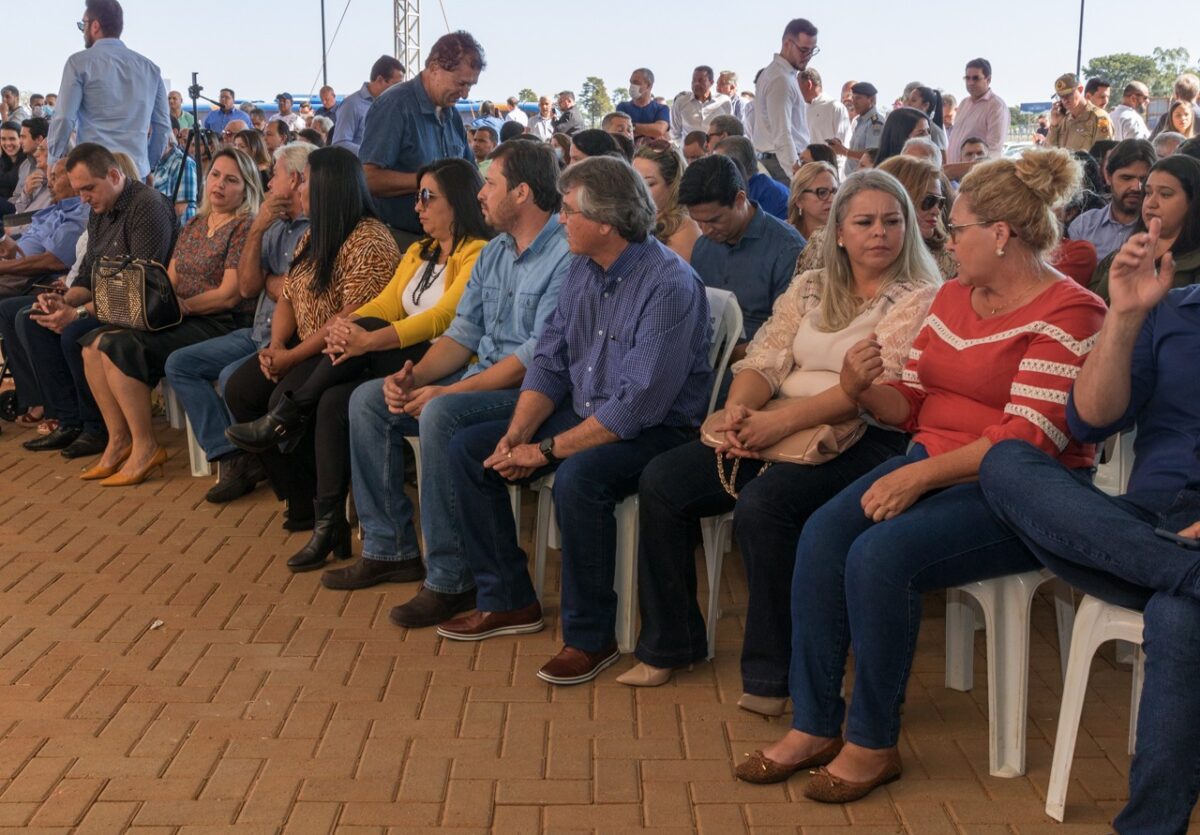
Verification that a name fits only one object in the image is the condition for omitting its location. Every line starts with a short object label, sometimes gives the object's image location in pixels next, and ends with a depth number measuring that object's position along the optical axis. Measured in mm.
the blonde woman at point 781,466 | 3166
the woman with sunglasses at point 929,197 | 4059
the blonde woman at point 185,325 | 5641
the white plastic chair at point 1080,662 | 2582
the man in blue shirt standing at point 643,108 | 10625
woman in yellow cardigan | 4477
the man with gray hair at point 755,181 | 6020
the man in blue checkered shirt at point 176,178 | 8203
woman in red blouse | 2748
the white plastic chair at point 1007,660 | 2828
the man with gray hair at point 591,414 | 3500
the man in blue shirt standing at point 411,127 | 5527
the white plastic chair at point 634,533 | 3580
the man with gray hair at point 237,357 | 5430
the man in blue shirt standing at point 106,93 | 7246
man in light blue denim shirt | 3986
